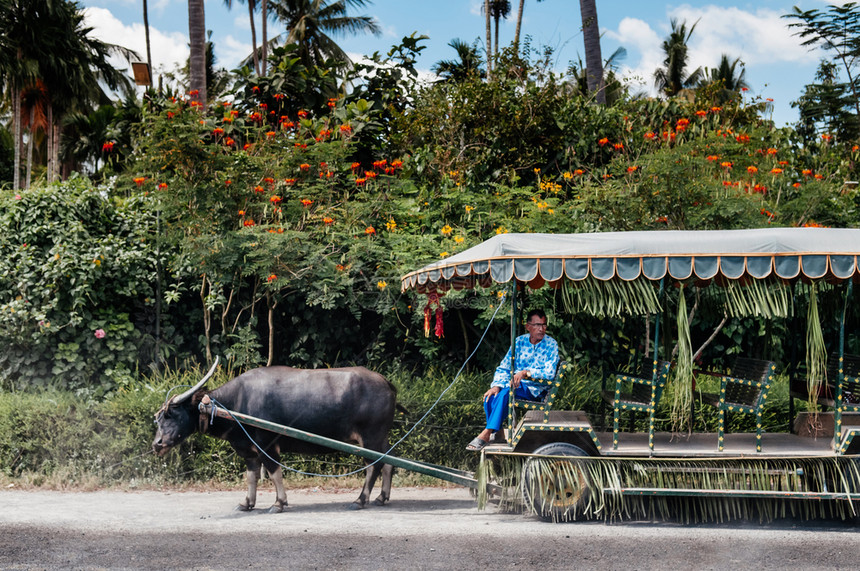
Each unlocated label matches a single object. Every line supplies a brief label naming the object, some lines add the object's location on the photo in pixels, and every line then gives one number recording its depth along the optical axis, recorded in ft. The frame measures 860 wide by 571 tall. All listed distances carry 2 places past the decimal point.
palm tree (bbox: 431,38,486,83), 39.34
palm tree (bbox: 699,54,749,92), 123.95
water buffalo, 23.18
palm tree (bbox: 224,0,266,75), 101.21
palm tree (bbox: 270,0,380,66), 106.73
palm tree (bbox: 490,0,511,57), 107.96
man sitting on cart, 22.41
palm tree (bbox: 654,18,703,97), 129.59
